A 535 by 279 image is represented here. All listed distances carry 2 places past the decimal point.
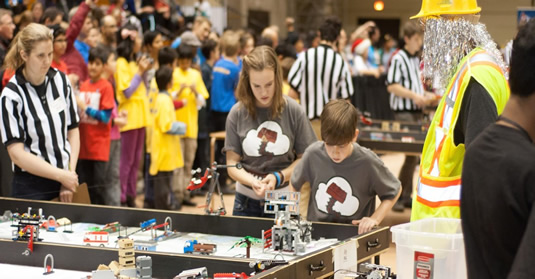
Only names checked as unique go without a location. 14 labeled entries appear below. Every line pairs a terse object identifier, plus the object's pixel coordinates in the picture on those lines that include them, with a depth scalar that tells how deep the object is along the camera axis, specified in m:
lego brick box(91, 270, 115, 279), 2.75
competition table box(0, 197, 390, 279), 2.86
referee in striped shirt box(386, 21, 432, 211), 7.71
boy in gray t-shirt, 3.53
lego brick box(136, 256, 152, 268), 2.81
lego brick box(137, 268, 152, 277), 2.82
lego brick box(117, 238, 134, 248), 2.88
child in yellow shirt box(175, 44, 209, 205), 7.35
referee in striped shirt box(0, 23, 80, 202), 4.16
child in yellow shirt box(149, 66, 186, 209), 6.69
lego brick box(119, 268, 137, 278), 2.84
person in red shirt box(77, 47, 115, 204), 6.07
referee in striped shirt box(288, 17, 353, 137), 6.47
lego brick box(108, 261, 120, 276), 2.84
